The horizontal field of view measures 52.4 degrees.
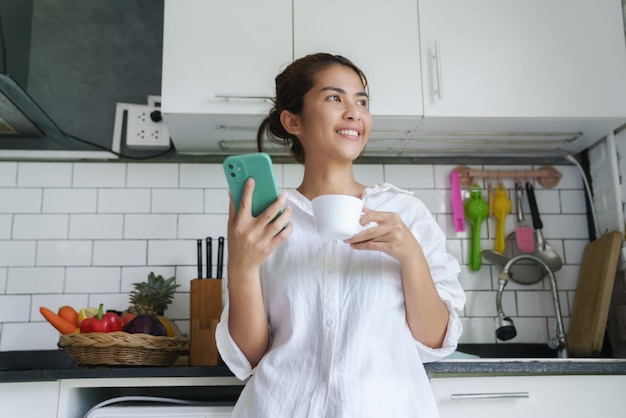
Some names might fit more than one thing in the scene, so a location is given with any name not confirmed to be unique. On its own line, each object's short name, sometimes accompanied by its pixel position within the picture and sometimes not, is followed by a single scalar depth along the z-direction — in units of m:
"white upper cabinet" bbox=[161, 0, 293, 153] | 1.97
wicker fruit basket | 1.59
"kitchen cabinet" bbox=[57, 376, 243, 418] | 1.56
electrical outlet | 2.24
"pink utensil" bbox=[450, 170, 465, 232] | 2.30
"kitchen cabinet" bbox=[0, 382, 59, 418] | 1.55
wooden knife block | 1.76
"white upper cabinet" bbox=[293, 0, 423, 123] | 2.02
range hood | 2.12
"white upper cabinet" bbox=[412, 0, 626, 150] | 2.04
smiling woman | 1.15
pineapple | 2.02
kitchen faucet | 2.11
